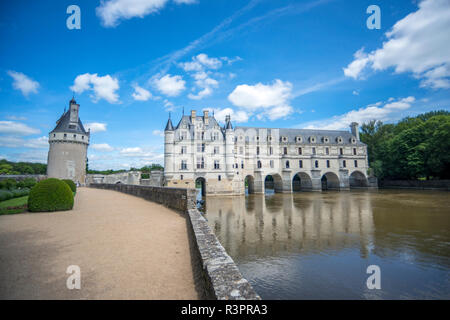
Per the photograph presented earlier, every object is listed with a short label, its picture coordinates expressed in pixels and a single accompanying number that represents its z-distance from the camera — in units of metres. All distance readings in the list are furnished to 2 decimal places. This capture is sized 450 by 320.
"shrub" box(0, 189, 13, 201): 13.77
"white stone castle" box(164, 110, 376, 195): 33.91
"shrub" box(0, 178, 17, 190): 18.40
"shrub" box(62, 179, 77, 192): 23.80
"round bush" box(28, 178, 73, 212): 10.88
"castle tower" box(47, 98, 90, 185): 36.97
